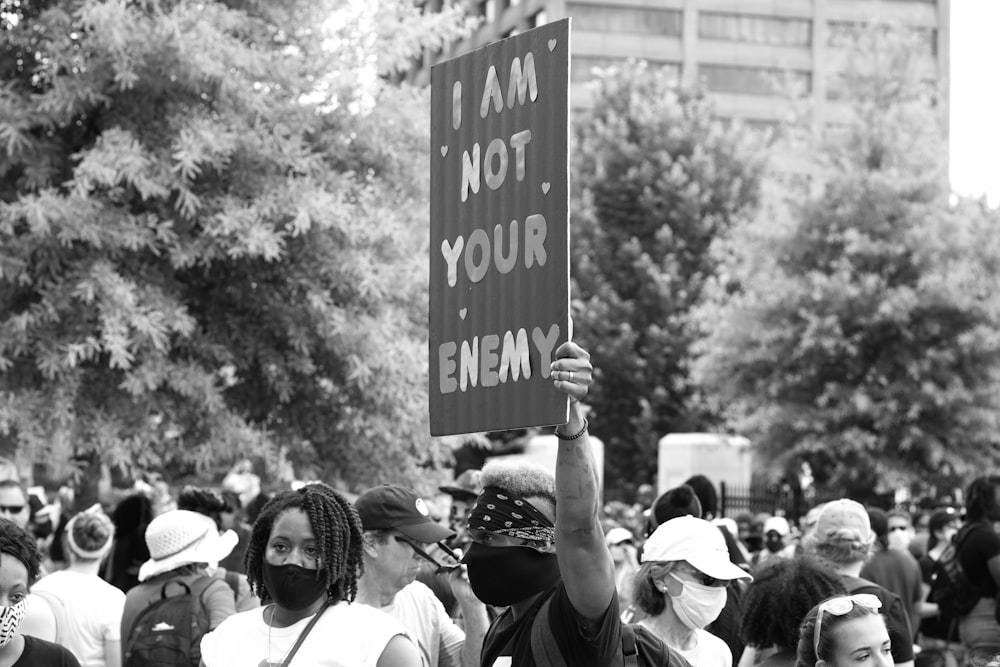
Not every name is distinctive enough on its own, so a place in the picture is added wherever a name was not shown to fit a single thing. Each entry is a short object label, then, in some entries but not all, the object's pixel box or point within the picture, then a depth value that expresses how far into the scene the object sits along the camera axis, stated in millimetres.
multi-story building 67562
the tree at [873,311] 26203
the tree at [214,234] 13367
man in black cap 5270
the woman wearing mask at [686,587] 4965
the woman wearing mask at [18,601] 4574
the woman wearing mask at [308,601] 3877
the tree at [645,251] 33062
